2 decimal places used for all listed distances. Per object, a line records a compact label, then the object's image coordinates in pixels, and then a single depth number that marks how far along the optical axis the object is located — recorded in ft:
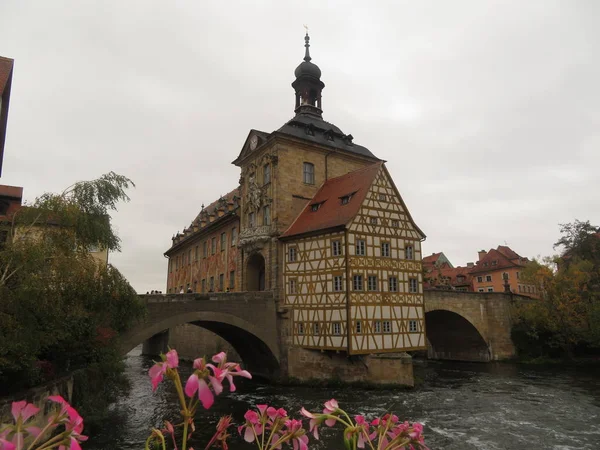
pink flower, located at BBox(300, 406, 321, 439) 7.90
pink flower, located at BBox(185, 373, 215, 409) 5.90
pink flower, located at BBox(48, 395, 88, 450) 6.30
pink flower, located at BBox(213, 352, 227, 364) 7.32
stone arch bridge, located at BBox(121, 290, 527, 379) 67.87
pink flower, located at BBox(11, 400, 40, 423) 6.14
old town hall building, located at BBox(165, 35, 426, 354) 71.00
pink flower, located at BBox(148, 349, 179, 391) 6.36
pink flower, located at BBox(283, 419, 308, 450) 8.14
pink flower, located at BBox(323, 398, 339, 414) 8.39
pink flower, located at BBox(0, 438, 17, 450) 5.50
